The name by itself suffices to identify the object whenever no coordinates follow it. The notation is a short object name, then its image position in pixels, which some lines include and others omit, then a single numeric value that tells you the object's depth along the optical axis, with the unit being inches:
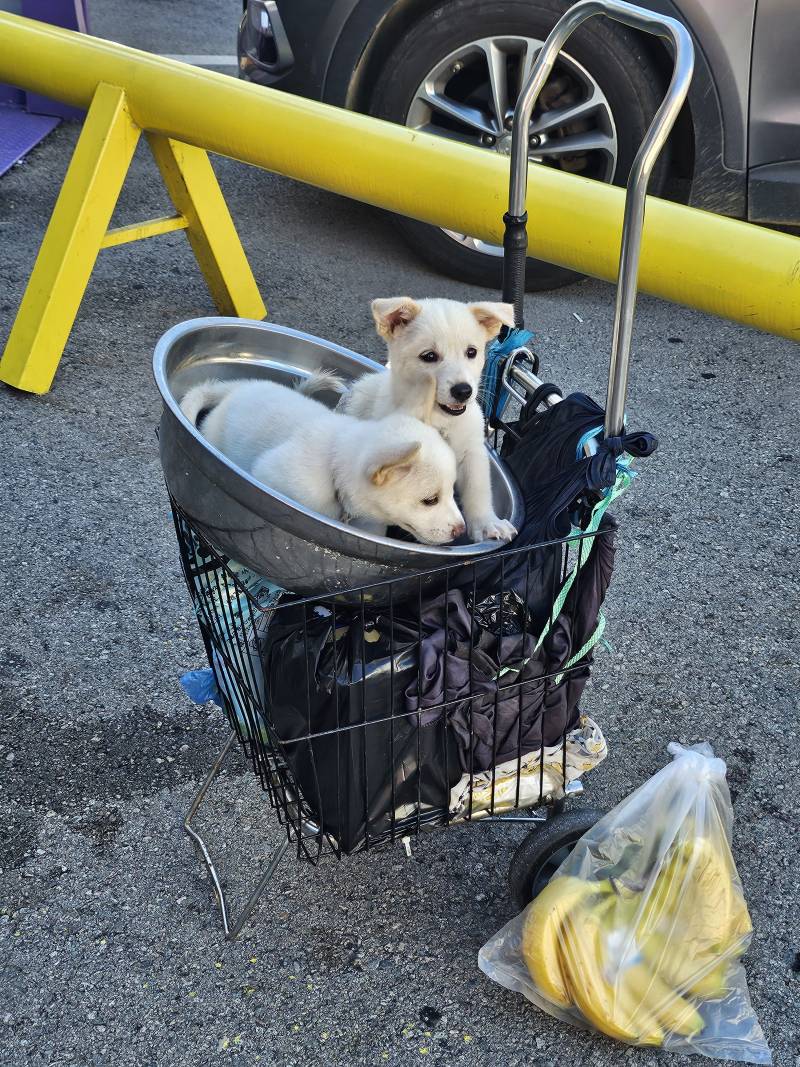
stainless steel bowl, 73.8
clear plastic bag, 85.9
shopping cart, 76.2
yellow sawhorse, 167.6
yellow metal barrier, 122.5
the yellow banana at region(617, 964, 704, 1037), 85.7
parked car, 185.5
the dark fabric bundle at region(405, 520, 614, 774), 81.5
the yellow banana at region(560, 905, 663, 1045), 85.3
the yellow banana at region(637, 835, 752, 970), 86.2
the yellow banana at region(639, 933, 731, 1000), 85.9
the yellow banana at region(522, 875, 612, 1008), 86.7
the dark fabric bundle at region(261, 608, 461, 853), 80.5
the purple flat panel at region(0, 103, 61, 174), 254.1
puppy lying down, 85.9
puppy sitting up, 102.9
